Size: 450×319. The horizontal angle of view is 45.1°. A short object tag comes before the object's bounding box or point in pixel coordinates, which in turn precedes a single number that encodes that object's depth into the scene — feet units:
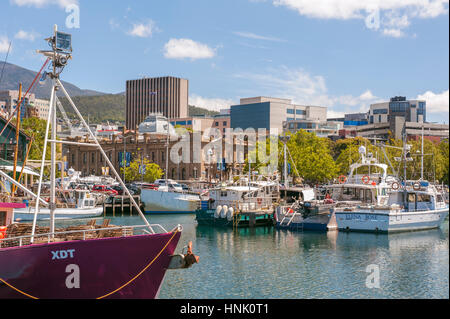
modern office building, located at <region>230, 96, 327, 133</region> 554.87
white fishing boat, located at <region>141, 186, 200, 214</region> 254.68
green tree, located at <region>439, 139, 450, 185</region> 317.42
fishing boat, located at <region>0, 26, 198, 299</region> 68.08
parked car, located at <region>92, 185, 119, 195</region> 280.39
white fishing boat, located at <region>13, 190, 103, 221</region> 200.34
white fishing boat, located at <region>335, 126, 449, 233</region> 170.60
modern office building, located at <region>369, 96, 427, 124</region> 538.06
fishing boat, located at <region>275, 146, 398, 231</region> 177.68
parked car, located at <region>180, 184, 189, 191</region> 326.20
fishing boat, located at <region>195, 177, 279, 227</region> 190.60
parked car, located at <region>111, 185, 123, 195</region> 294.25
